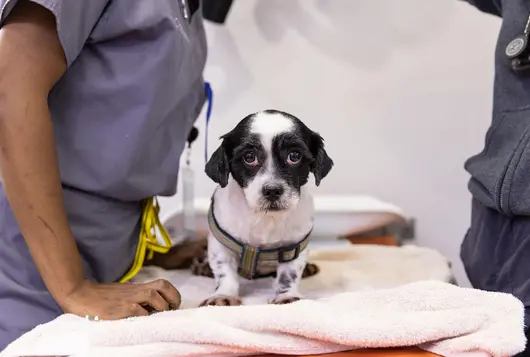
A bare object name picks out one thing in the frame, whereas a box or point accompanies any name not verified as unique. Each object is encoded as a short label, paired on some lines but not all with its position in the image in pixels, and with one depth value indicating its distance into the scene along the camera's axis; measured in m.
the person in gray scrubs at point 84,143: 0.67
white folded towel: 0.60
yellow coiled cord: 0.92
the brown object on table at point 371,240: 1.38
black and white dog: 0.75
